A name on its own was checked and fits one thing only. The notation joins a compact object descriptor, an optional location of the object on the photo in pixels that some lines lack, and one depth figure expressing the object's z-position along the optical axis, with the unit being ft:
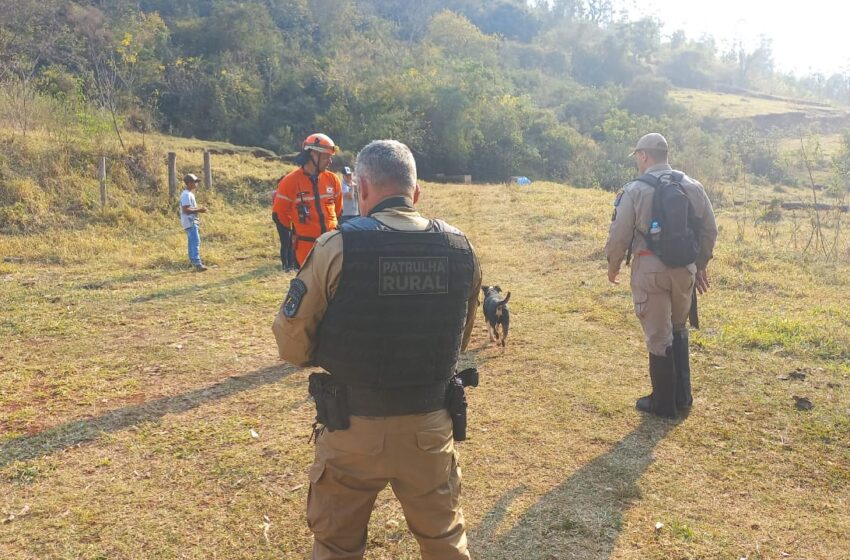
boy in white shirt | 31.94
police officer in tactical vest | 6.69
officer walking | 13.70
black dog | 19.31
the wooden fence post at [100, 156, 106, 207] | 43.50
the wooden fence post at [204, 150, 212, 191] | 49.83
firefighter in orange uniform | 18.13
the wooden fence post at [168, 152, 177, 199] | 46.52
